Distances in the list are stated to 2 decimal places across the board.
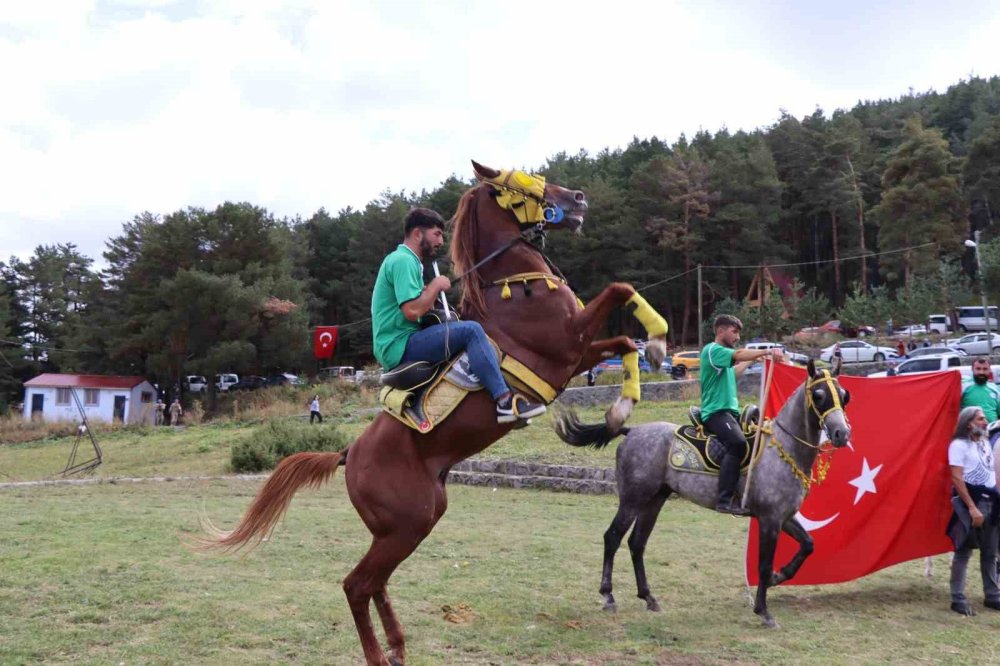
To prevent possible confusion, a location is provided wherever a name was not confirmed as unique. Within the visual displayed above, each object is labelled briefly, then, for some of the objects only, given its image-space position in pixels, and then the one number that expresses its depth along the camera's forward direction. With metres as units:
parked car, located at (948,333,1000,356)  40.23
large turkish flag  9.55
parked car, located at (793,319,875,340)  52.66
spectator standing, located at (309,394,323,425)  31.98
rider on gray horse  8.62
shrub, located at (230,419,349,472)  22.38
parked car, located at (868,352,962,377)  31.53
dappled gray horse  8.36
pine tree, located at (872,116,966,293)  55.62
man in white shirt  8.88
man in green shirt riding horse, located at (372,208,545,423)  5.46
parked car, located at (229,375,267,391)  56.74
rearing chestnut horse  5.60
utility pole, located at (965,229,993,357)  34.46
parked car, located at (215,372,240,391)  58.56
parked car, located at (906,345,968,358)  35.03
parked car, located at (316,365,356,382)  46.36
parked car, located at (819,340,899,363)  40.94
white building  50.16
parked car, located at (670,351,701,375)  40.82
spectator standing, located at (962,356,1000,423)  9.52
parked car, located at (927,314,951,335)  51.47
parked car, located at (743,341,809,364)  44.51
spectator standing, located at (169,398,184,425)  42.07
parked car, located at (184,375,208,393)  58.24
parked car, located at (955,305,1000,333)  51.12
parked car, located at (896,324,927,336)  52.31
